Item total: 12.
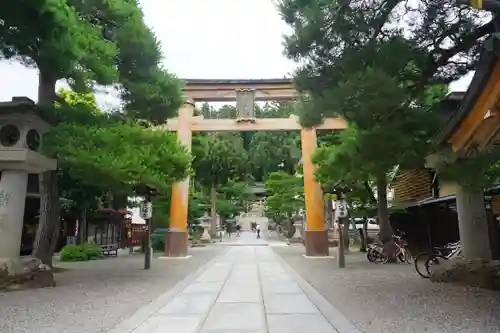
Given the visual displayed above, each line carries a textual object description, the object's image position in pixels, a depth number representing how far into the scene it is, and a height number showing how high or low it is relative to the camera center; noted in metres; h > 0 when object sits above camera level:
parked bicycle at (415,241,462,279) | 10.50 -0.59
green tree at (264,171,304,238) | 28.33 +2.96
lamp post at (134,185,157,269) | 14.13 +0.90
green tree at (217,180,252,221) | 43.03 +4.25
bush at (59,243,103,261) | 17.84 -0.65
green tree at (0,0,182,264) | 7.48 +3.72
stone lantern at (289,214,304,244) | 32.51 +0.40
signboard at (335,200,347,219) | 14.86 +0.84
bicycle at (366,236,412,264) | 15.16 -0.69
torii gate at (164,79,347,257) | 19.06 +4.86
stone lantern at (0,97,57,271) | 9.12 +1.62
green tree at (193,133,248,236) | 35.19 +6.02
